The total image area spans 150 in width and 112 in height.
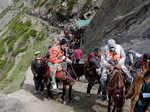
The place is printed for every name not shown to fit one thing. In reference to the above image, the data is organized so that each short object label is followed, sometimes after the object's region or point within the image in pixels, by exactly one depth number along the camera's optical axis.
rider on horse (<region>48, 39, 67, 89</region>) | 9.35
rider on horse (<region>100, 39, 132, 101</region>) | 7.45
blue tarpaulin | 27.20
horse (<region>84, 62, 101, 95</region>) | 9.21
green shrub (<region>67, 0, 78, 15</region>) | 39.47
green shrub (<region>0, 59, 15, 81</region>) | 32.46
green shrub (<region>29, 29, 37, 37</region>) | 45.47
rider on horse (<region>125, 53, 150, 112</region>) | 4.43
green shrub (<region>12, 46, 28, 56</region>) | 40.15
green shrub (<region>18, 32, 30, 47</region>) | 44.49
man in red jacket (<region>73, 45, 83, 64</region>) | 15.20
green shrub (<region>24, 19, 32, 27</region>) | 53.51
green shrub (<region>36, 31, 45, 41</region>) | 41.30
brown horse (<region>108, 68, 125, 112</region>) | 6.95
